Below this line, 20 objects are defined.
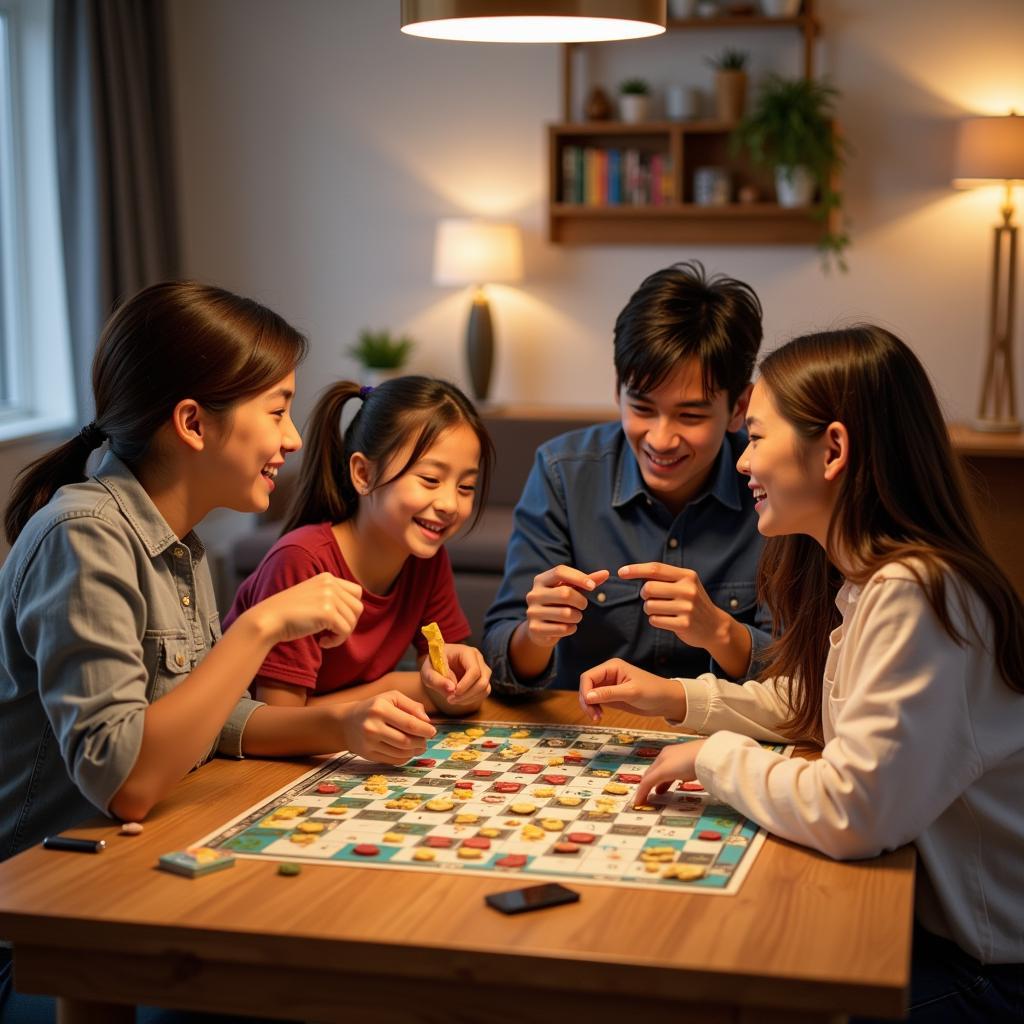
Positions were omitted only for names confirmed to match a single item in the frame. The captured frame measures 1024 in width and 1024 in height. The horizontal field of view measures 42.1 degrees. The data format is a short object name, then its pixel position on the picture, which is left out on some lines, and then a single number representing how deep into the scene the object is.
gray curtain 4.85
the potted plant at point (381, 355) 5.25
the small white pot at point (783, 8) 4.82
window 4.90
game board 1.25
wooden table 1.04
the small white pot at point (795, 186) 4.84
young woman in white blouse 1.29
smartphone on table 1.13
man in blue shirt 2.05
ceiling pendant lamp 1.47
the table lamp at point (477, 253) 5.02
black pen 1.29
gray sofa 4.32
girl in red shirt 1.94
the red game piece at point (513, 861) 1.24
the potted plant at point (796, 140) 4.75
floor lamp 4.48
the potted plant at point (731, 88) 4.89
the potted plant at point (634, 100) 4.96
